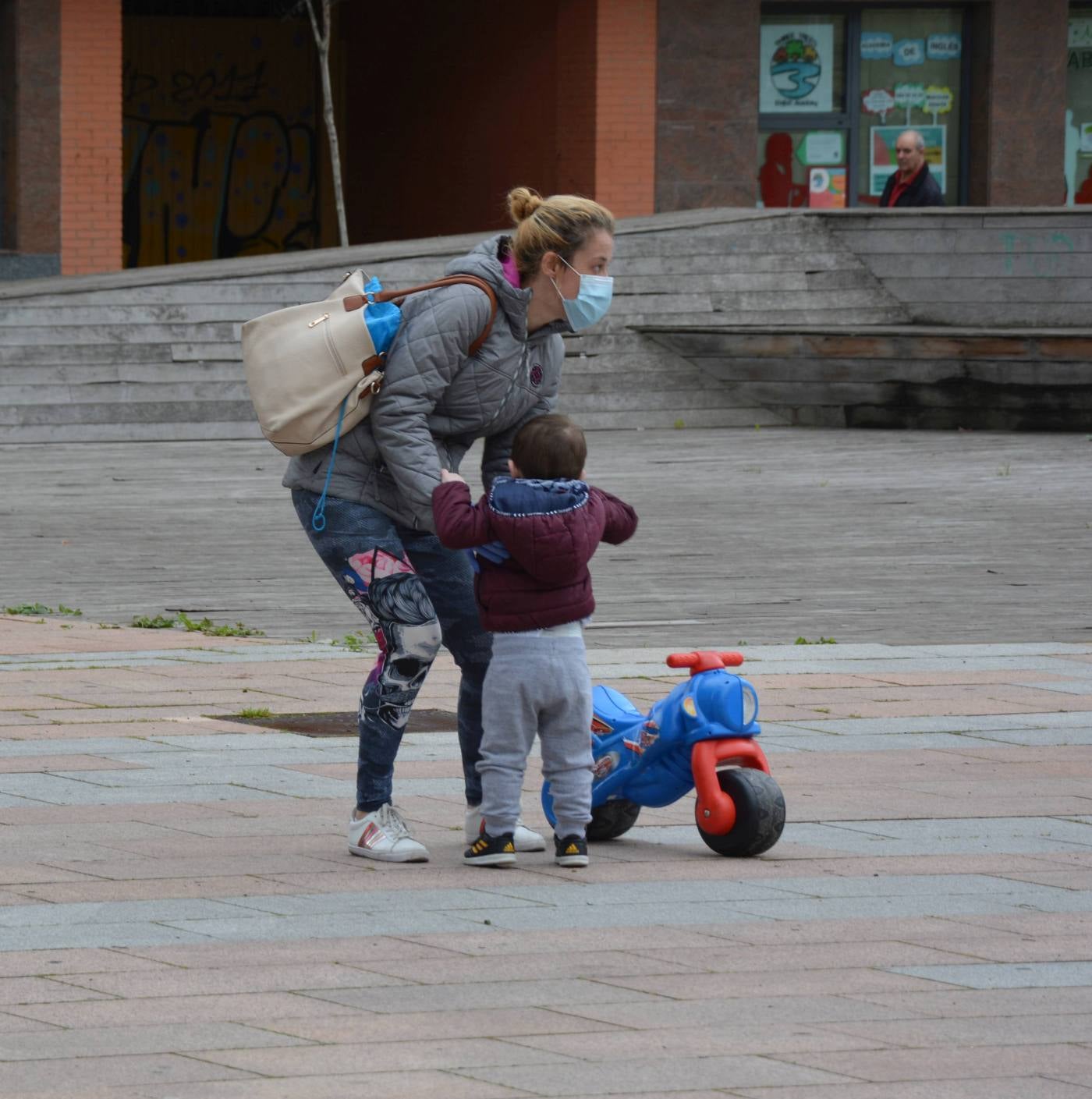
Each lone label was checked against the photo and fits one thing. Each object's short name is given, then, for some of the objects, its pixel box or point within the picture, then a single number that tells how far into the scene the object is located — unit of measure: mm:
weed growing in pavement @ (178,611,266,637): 17641
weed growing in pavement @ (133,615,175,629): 18117
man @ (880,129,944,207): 41250
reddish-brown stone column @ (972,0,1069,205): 50687
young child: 9914
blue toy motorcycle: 10445
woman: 9977
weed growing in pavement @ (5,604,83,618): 18797
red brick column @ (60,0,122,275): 46906
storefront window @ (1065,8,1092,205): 51812
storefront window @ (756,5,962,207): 50750
